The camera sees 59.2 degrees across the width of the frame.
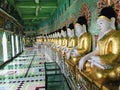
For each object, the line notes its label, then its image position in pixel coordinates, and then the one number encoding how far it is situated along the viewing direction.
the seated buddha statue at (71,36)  2.76
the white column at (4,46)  5.50
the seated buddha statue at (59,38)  3.92
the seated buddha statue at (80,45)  1.95
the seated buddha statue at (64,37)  3.53
